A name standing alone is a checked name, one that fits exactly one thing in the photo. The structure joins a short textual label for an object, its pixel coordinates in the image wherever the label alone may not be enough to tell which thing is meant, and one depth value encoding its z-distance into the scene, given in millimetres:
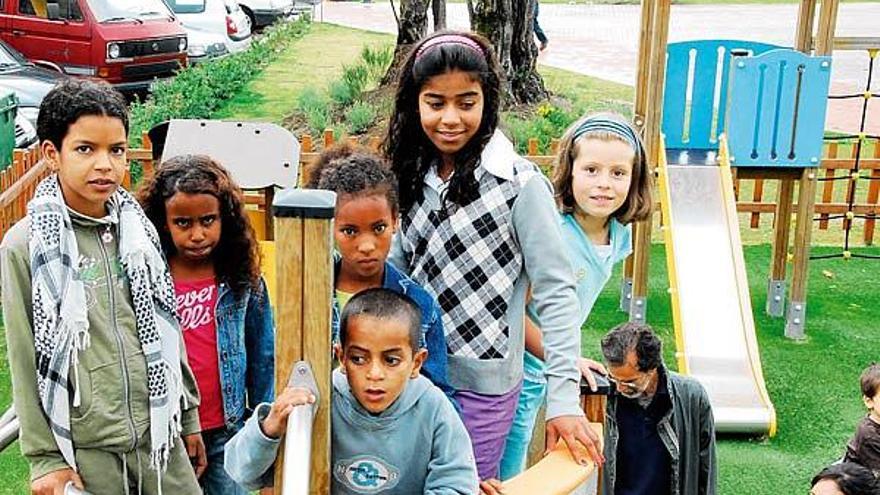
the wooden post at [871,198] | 8289
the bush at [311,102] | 11891
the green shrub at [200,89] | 9977
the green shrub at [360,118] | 10922
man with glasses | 3355
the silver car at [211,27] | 15039
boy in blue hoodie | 1768
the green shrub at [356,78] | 12094
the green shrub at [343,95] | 12023
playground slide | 5363
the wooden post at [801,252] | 6426
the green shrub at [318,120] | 11175
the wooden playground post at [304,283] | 1470
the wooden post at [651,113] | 6172
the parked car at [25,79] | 9641
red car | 12156
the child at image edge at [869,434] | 3641
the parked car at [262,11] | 20531
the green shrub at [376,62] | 13055
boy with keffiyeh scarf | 2213
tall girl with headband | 2143
